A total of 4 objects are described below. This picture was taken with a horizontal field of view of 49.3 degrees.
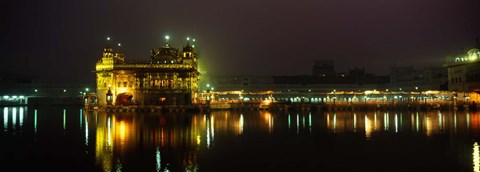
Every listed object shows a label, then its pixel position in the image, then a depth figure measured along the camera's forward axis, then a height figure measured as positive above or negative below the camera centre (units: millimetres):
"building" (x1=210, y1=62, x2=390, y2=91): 108500 +3019
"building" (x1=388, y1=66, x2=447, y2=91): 90500 +3255
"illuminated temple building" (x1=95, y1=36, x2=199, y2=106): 64000 +2136
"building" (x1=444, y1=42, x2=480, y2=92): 72062 +3441
